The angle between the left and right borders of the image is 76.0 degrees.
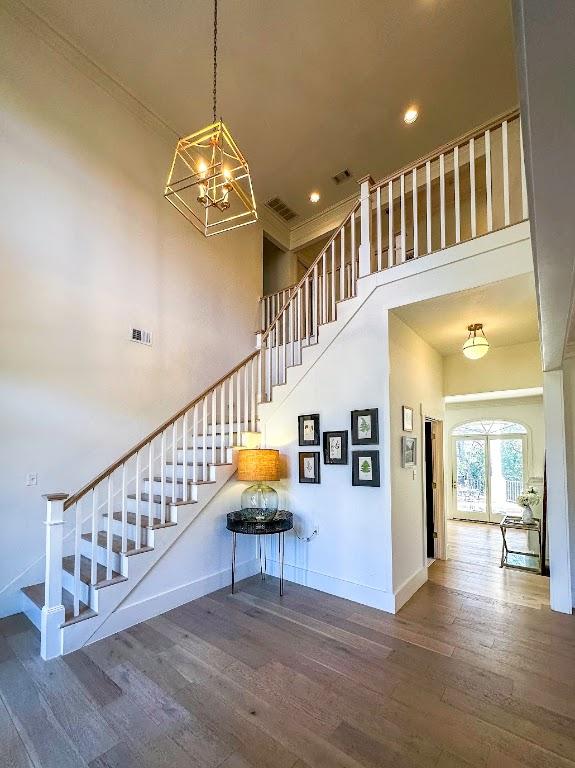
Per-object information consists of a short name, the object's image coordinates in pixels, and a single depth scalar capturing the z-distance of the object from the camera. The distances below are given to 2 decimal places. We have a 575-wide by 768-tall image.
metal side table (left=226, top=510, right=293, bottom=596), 3.77
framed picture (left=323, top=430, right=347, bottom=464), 3.95
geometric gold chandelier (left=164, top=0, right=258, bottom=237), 2.91
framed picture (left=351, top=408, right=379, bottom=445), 3.72
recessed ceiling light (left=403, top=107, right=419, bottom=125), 5.27
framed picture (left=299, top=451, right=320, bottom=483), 4.16
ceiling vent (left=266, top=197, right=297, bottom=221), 7.05
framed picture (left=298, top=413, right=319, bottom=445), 4.21
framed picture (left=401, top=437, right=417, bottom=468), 3.94
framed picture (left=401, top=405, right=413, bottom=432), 4.02
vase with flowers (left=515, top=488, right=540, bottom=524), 5.14
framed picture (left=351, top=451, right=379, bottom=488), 3.68
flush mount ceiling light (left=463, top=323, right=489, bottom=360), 4.07
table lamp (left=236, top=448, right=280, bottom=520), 3.98
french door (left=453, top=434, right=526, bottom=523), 7.69
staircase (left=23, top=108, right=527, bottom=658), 2.96
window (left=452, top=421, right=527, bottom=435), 7.75
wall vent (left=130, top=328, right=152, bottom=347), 4.69
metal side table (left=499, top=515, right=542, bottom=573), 4.80
